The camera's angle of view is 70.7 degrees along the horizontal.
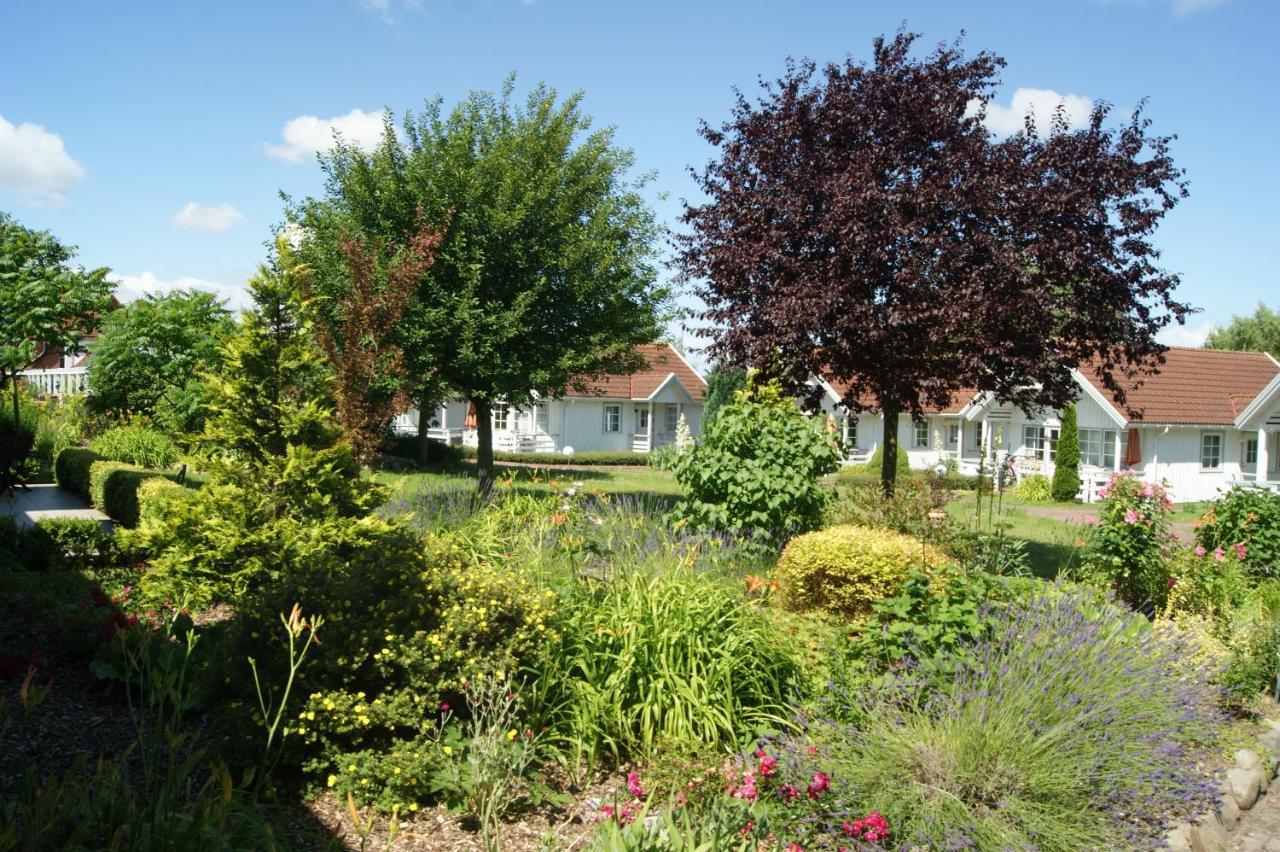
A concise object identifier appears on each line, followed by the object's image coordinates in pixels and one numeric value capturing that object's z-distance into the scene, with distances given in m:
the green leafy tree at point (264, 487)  6.69
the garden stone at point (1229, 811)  4.59
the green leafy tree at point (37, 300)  14.74
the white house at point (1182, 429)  26.11
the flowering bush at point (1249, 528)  9.16
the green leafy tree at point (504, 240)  15.15
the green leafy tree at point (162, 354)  13.79
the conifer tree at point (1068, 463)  25.28
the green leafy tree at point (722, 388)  35.62
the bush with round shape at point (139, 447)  16.89
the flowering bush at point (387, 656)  4.06
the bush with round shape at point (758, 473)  9.28
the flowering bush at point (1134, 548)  8.19
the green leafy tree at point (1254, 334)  51.22
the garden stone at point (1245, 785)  4.88
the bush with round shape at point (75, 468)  15.74
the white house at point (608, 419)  38.16
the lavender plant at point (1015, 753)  3.73
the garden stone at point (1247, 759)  5.21
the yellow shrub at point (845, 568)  6.72
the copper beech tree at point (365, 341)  9.55
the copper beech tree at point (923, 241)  10.16
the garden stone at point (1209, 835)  4.16
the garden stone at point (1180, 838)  4.04
